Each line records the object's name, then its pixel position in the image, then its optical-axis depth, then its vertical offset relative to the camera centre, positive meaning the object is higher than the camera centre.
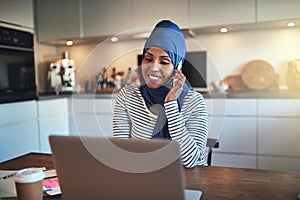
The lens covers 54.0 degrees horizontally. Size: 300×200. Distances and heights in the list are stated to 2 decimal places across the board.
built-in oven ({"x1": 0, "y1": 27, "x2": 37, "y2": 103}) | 2.68 +0.18
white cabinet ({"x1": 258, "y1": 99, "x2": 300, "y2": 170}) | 2.45 -0.47
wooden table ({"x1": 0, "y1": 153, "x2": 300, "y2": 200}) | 0.78 -0.31
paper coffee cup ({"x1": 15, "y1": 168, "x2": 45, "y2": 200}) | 0.68 -0.23
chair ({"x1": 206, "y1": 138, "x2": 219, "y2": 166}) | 1.41 -0.32
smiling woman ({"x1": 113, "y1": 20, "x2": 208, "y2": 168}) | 1.11 -0.10
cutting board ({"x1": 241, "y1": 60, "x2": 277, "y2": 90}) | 2.93 +0.03
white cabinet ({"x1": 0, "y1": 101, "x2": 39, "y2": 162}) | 2.45 -0.40
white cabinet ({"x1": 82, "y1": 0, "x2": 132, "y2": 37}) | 3.03 +0.68
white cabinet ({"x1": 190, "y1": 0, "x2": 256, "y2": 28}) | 2.62 +0.61
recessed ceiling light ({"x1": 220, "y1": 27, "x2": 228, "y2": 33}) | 2.89 +0.50
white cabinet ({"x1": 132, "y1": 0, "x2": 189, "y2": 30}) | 2.82 +0.67
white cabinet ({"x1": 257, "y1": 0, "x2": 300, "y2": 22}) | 2.49 +0.58
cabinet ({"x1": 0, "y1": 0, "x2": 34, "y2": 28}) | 2.70 +0.69
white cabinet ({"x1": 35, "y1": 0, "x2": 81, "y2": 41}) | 3.19 +0.70
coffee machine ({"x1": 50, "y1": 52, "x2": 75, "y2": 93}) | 3.52 +0.08
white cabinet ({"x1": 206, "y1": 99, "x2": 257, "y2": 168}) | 2.57 -0.48
